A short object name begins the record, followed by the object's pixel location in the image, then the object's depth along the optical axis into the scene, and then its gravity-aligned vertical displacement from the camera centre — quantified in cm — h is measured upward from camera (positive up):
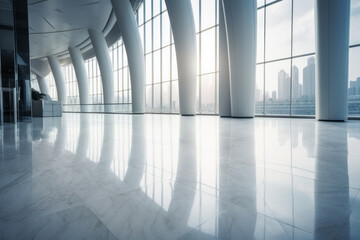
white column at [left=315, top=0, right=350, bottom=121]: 938 +250
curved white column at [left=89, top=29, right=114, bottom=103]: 2627 +651
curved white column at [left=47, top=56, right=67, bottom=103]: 3819 +707
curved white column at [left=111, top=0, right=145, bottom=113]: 1903 +617
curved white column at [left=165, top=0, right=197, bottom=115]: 1606 +512
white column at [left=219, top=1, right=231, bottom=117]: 1464 +269
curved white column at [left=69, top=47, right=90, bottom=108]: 3219 +597
